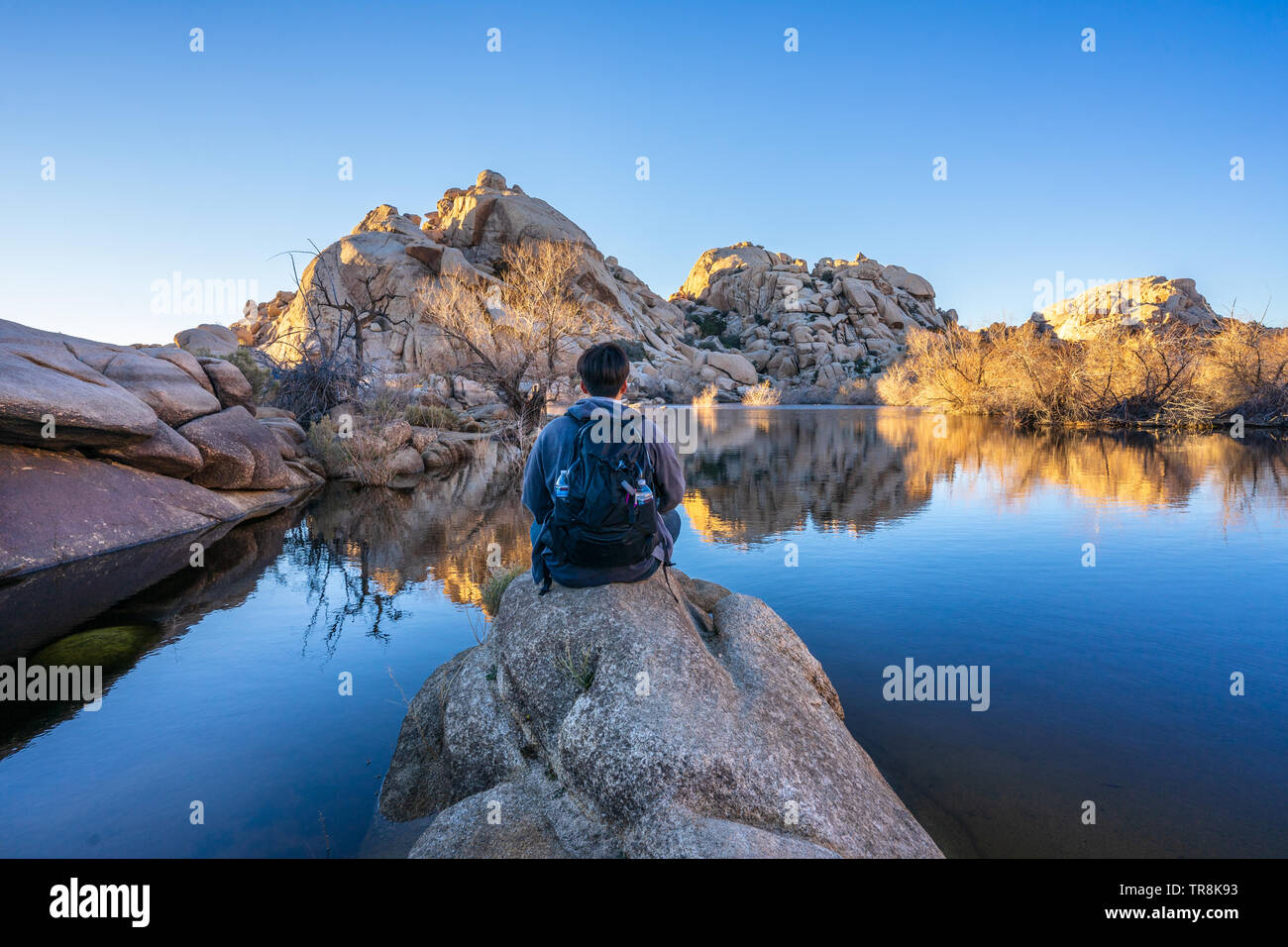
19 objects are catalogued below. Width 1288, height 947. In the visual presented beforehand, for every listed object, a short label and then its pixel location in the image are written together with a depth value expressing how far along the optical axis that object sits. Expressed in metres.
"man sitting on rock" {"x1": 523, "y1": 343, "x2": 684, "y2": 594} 3.76
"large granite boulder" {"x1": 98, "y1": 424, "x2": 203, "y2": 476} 11.30
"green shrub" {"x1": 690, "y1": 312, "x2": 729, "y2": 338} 87.56
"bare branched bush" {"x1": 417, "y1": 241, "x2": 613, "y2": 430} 20.61
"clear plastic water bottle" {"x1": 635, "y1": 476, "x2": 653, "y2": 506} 3.84
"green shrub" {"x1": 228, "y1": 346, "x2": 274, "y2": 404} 21.22
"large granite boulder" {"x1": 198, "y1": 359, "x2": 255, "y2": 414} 15.22
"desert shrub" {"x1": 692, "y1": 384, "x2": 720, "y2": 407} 59.41
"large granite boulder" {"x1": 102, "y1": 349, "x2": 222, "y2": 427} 12.68
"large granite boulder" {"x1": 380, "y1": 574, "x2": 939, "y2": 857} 3.00
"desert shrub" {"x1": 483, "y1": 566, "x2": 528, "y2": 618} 6.50
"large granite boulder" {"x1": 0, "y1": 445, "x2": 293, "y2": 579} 9.10
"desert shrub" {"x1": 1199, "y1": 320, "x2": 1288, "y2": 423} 24.62
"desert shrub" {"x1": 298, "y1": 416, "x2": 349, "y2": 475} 17.53
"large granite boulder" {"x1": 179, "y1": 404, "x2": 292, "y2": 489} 12.91
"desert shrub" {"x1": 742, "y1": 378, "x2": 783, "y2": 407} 62.69
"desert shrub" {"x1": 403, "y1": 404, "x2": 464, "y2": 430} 23.47
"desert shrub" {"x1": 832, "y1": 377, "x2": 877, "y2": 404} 61.59
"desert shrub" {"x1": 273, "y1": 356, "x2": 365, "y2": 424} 20.84
